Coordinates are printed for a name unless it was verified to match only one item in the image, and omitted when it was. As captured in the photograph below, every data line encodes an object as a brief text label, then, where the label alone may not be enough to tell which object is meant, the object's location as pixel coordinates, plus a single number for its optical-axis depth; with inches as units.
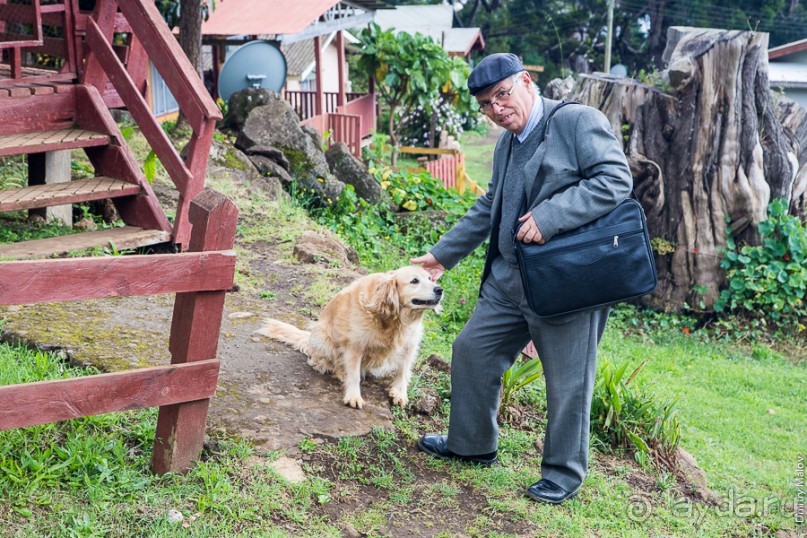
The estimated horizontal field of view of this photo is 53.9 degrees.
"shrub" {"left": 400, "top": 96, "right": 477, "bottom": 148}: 943.0
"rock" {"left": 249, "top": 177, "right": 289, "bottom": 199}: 374.0
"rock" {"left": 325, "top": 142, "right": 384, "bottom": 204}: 428.1
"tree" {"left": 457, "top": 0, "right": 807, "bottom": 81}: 1599.4
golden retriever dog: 179.5
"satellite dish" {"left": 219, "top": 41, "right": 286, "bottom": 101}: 575.8
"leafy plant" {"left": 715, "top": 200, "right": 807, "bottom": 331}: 340.2
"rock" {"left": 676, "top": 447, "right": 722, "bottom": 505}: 181.8
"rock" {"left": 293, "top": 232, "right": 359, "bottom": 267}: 294.5
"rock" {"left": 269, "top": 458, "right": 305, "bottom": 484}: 151.6
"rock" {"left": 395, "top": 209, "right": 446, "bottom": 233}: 412.9
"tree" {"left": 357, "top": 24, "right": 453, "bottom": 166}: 744.3
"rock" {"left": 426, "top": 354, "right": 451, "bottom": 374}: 223.5
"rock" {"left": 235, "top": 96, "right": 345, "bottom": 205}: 410.0
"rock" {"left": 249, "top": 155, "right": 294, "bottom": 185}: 402.0
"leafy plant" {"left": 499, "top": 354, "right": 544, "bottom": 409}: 197.8
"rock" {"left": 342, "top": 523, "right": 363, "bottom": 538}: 140.2
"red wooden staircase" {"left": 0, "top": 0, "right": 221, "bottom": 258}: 244.2
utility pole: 1175.8
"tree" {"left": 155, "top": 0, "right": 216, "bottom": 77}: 426.6
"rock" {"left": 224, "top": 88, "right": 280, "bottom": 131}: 461.2
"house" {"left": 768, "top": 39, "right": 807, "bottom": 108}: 799.7
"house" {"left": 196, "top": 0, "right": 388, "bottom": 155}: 670.5
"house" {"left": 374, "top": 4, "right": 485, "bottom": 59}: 1403.8
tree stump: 339.9
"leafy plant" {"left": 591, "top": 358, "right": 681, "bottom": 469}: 193.0
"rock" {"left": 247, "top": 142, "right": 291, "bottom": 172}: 412.8
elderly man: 140.9
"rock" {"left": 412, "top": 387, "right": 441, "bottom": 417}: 193.8
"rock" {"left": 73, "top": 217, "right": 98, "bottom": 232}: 283.3
